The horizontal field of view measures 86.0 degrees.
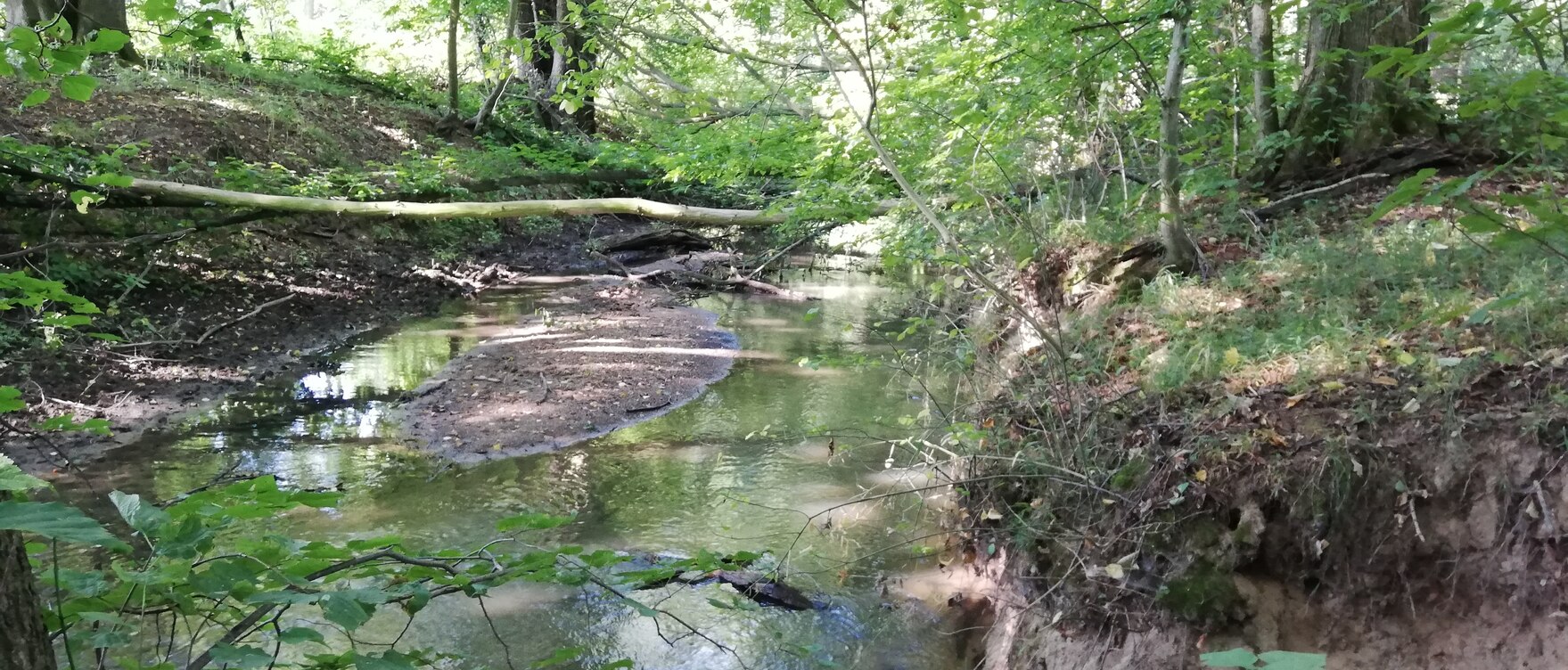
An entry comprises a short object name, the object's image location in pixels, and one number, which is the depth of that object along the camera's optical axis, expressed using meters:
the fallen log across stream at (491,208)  7.07
